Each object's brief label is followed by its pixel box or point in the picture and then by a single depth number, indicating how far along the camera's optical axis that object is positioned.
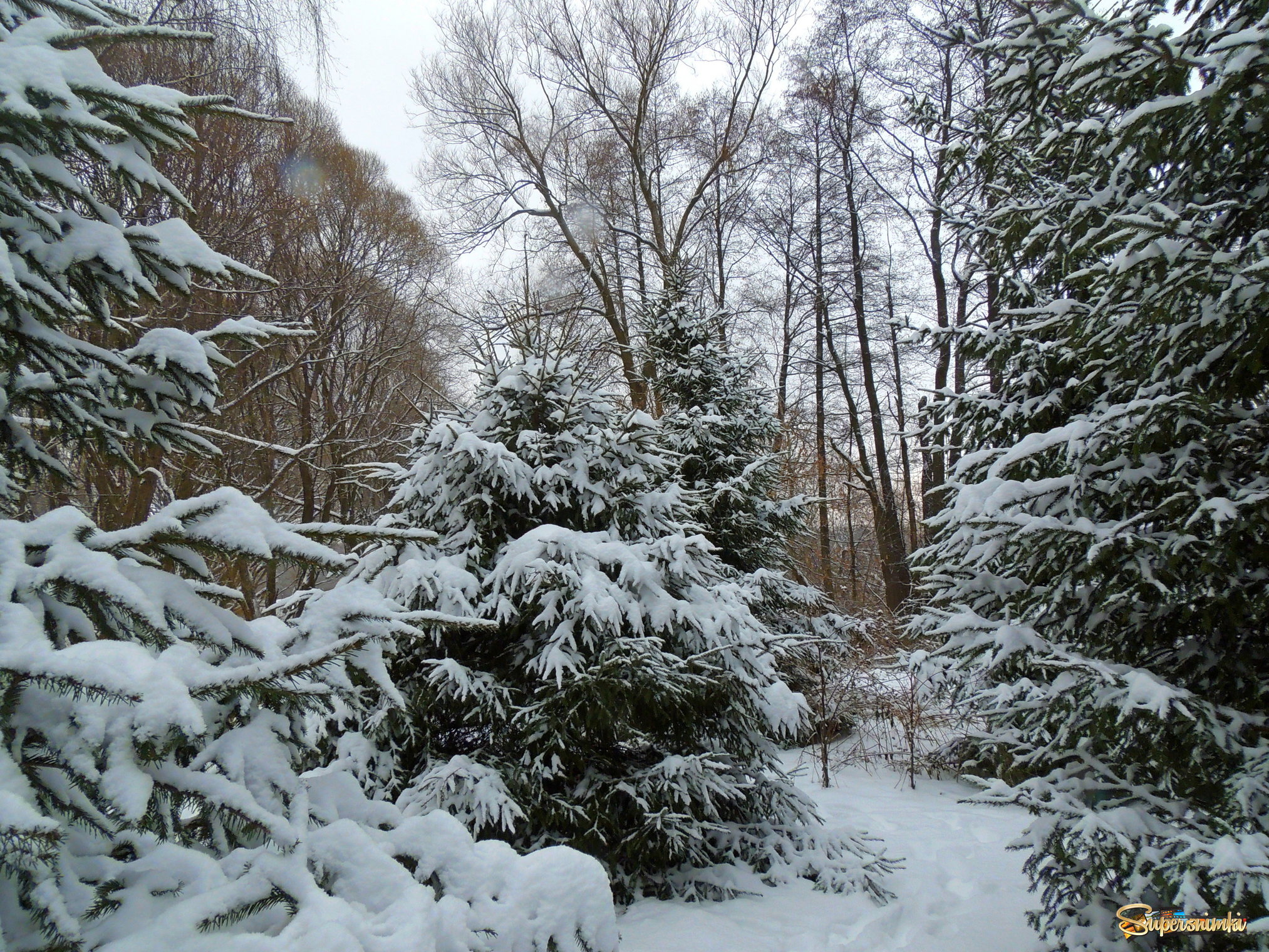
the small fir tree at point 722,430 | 8.59
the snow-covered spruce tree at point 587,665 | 3.82
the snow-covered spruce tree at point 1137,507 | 2.76
